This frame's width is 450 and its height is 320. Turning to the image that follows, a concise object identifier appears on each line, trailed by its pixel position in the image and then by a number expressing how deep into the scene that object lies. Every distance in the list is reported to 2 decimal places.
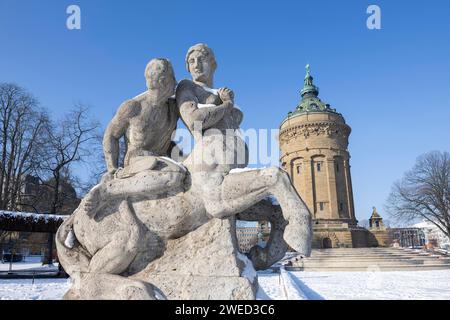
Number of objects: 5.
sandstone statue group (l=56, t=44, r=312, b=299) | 2.54
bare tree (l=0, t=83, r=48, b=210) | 20.91
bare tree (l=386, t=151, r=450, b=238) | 30.89
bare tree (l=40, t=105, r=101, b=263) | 21.50
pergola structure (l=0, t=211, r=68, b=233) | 14.33
